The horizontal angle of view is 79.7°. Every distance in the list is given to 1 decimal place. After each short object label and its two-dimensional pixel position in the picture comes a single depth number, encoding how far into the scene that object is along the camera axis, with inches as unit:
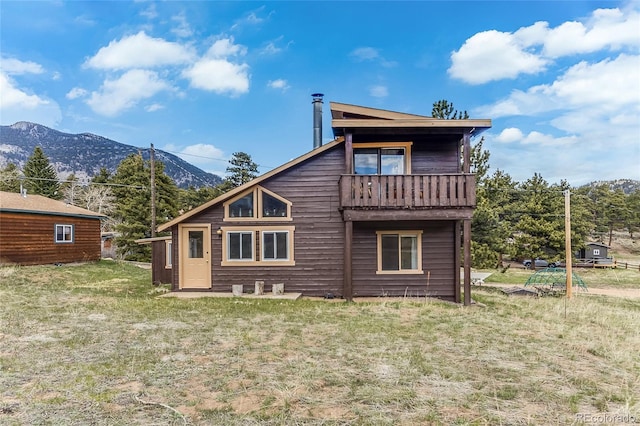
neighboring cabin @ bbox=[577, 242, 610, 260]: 1553.9
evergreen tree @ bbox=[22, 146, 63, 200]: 1614.2
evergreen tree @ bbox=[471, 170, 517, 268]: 965.8
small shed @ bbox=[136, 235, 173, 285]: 556.7
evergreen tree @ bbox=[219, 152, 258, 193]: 1720.0
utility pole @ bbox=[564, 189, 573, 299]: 502.9
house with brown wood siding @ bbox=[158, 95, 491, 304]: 466.3
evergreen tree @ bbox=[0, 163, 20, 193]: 1646.3
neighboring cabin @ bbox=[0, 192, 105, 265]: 680.4
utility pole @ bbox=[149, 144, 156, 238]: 876.0
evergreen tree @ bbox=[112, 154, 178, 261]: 1172.5
